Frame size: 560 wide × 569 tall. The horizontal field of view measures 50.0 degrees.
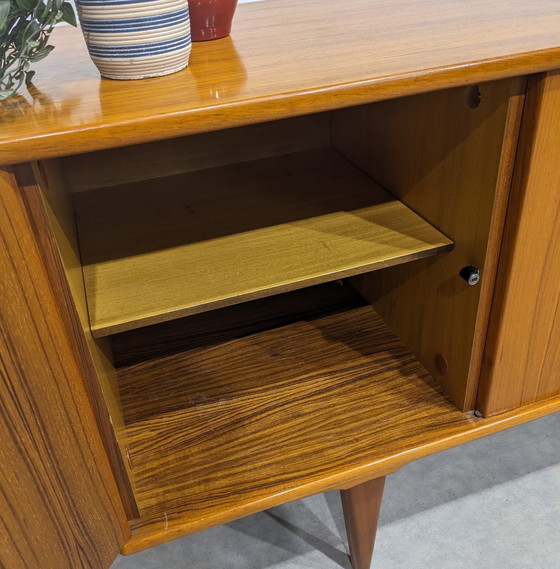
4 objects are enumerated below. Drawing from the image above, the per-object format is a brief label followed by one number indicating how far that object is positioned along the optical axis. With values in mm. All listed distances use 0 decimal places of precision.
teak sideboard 469
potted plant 426
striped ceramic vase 459
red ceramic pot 602
